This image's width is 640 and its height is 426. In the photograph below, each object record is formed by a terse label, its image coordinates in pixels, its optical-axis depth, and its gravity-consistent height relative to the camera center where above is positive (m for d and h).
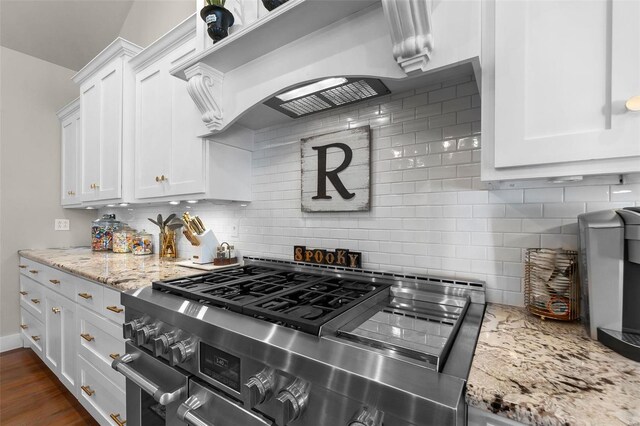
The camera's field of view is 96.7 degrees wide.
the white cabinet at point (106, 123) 2.29 +0.77
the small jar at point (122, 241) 2.72 -0.30
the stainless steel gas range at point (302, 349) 0.62 -0.37
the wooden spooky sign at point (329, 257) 1.44 -0.24
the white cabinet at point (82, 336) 1.52 -0.84
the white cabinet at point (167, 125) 1.76 +0.58
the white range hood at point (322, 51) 0.86 +0.62
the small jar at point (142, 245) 2.54 -0.31
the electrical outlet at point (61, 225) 3.23 -0.17
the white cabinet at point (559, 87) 0.68 +0.33
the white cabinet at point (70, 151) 2.99 +0.64
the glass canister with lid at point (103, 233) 2.87 -0.23
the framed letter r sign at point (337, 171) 1.44 +0.22
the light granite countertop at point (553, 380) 0.50 -0.34
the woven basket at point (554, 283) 0.89 -0.23
